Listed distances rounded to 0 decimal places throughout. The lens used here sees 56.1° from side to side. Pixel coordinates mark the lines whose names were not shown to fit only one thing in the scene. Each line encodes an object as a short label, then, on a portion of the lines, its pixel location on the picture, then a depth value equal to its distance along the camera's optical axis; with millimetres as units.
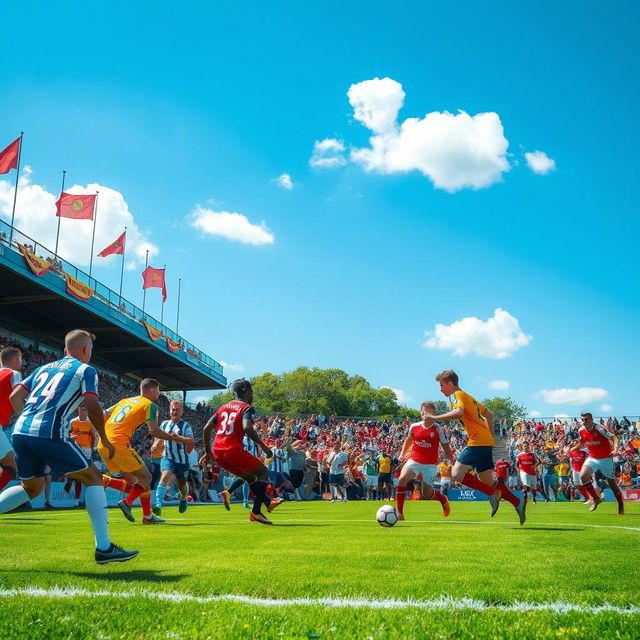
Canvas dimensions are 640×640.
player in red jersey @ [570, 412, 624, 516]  13773
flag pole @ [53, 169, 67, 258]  30891
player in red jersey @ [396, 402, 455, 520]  11352
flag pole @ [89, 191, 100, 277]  39300
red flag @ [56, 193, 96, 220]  30641
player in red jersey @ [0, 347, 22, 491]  8258
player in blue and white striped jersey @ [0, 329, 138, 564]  5199
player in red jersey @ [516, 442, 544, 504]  20078
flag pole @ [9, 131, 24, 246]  26234
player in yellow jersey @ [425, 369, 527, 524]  9297
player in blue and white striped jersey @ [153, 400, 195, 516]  11875
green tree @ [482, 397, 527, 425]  133100
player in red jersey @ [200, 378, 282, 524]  9414
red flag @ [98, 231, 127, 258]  36500
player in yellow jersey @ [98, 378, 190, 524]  9805
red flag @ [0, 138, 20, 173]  26406
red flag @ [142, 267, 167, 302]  43781
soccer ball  9484
